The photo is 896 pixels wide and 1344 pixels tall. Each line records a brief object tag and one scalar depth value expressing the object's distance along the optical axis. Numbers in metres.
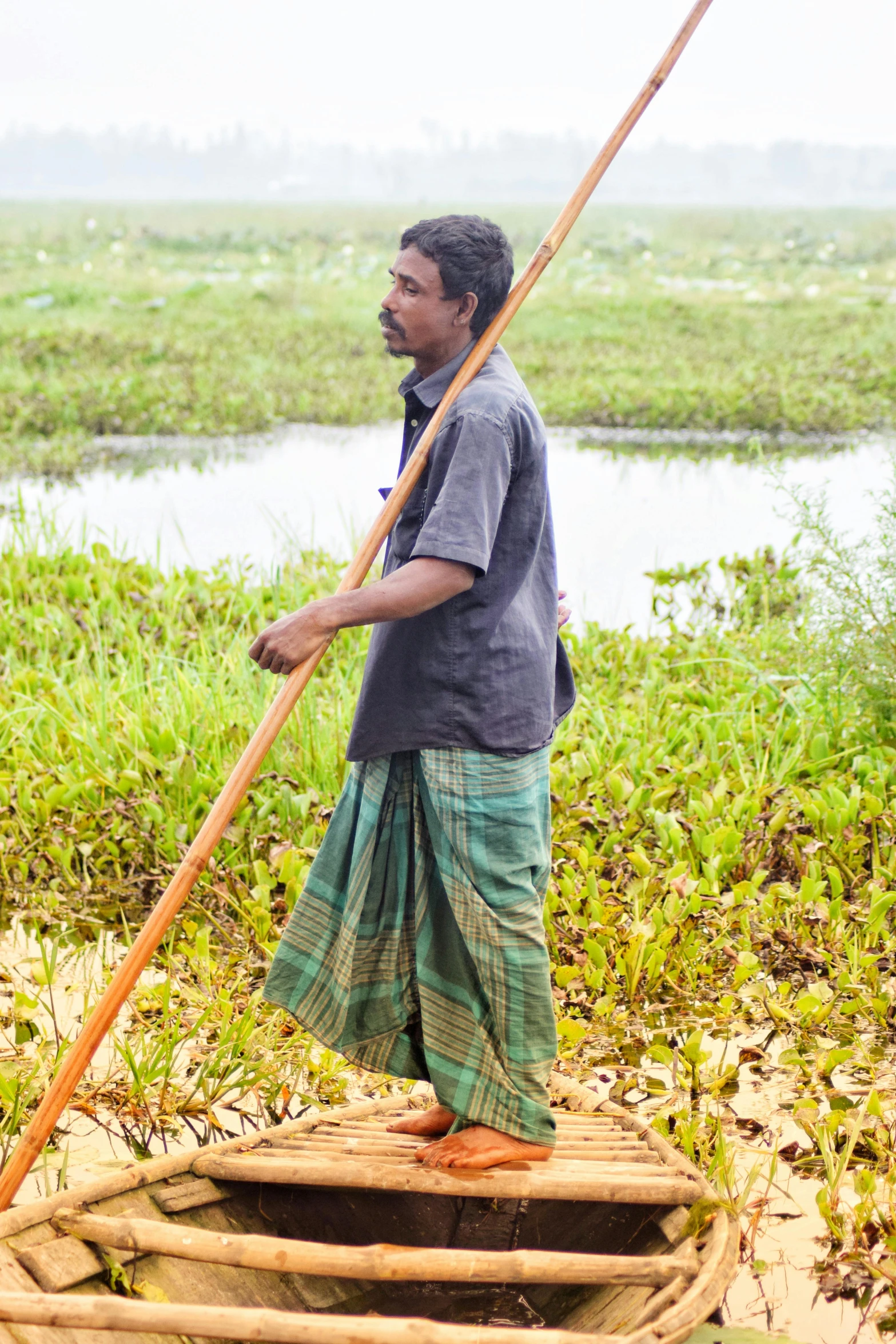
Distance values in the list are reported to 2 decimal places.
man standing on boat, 6.13
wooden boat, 5.76
